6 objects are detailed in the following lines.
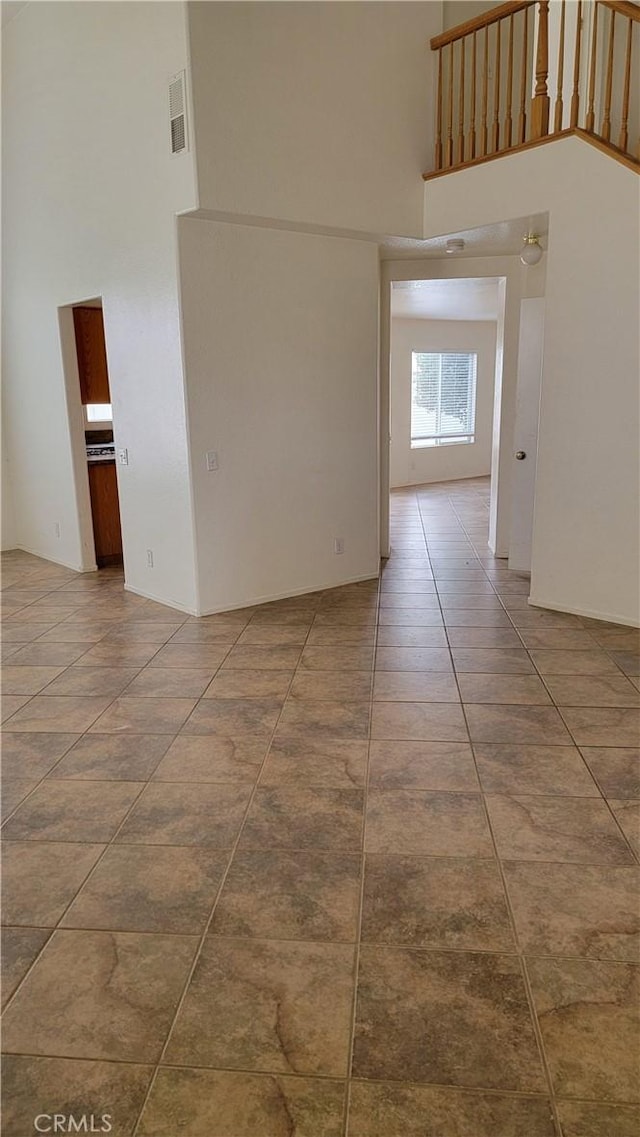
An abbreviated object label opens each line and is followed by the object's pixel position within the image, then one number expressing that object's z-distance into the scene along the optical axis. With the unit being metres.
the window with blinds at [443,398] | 11.64
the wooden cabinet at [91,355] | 6.25
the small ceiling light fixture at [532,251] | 5.29
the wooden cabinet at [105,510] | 6.54
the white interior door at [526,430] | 5.77
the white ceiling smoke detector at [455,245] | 5.59
